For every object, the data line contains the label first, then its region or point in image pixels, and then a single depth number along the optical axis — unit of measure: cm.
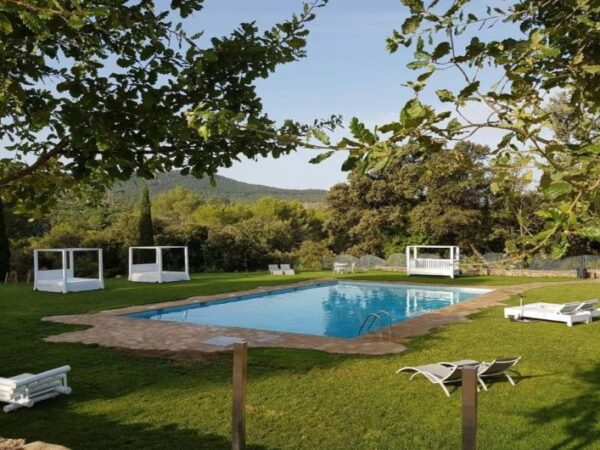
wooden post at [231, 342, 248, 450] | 462
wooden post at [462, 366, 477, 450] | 360
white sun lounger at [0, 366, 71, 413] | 634
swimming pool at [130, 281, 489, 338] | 1467
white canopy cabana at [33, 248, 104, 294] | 1891
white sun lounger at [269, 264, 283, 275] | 2799
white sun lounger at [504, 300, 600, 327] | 1191
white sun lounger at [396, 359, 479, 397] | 688
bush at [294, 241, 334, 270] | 3214
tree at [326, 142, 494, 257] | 2956
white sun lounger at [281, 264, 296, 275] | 2798
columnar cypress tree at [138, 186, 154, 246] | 2828
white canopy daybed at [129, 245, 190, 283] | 2306
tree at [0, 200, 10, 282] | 2419
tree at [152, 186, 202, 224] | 6141
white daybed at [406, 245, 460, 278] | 2581
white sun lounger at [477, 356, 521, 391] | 698
